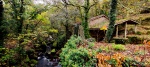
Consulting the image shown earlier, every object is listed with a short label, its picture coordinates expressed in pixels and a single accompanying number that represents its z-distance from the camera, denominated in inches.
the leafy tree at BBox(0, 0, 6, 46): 308.7
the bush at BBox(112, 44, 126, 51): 218.5
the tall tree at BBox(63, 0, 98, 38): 461.6
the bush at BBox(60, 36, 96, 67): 170.7
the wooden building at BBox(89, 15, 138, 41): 485.1
